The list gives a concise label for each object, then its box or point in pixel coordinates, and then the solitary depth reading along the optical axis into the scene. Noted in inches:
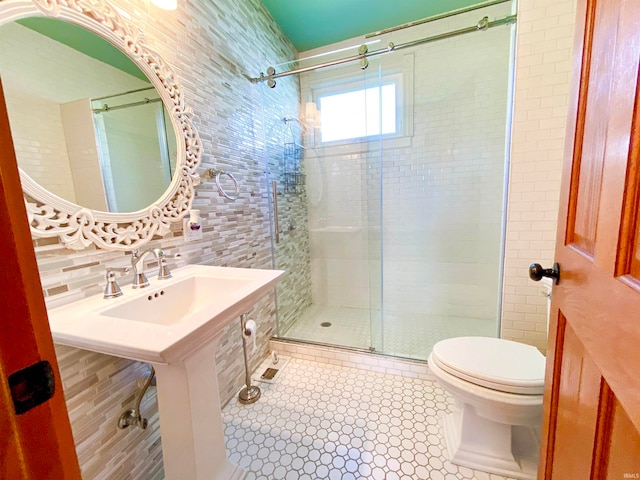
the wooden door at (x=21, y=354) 10.5
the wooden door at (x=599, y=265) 15.9
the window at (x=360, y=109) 88.4
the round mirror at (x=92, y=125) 28.8
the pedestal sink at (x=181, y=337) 25.2
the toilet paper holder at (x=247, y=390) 59.2
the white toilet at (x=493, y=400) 38.0
